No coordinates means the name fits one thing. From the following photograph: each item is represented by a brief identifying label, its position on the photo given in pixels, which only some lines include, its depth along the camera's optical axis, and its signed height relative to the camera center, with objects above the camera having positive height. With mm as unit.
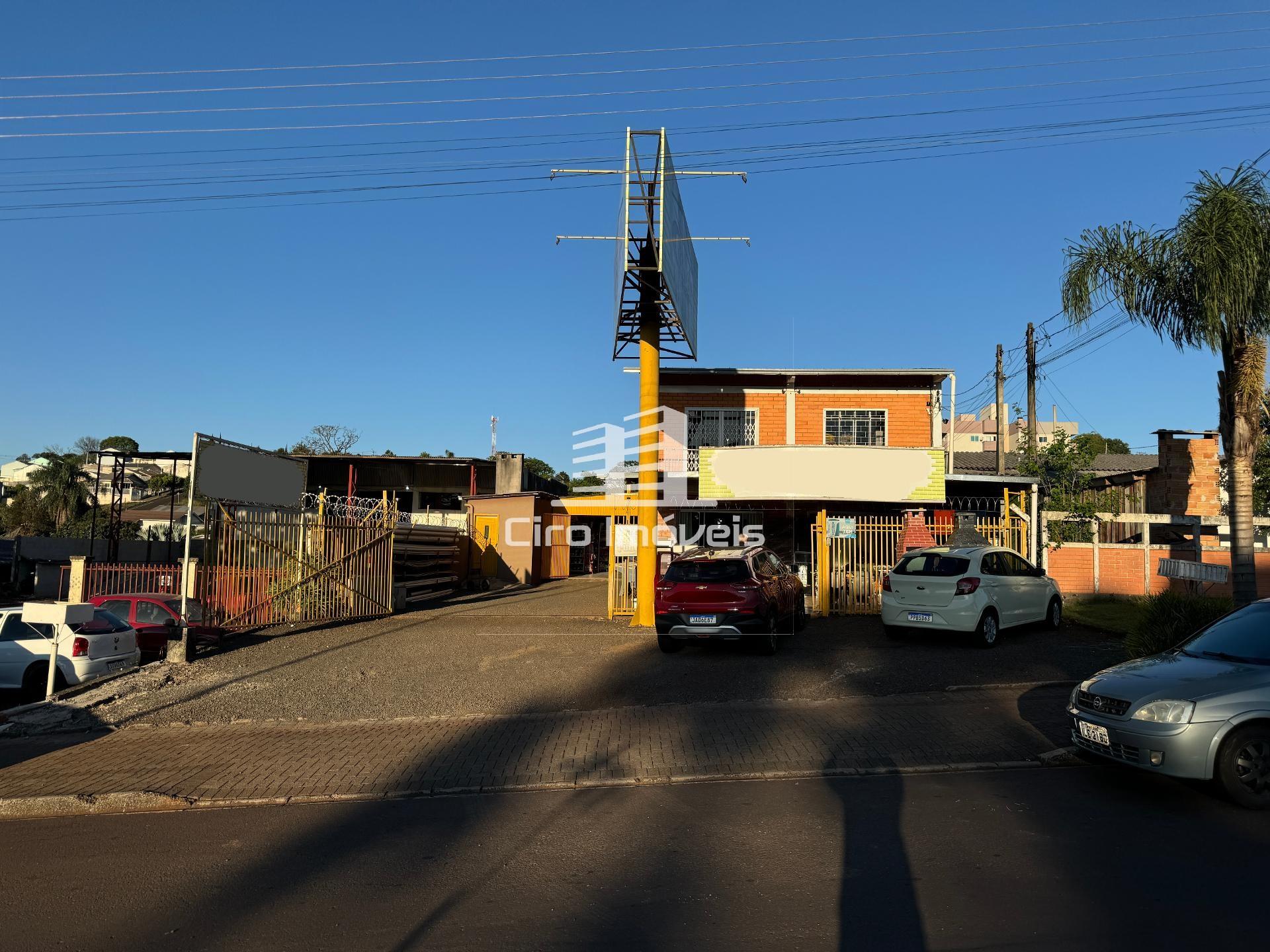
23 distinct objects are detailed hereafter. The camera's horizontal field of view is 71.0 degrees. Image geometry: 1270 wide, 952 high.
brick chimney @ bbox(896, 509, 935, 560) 17094 -31
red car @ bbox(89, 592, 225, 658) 14211 -1485
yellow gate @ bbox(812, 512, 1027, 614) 17188 -543
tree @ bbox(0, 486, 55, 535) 39188 +331
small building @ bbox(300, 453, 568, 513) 38250 +2333
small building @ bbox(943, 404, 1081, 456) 67875 +9425
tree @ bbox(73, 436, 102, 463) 64738 +6143
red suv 12461 -967
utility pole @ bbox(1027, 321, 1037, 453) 28484 +5302
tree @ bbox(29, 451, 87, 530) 38938 +1560
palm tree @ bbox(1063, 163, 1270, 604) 10805 +3178
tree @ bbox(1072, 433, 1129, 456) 72981 +8339
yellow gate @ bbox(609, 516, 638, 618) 17770 -884
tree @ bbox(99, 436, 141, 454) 80188 +7564
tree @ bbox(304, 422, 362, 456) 61094 +5852
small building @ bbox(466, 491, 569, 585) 31750 -256
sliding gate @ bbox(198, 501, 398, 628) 15203 -745
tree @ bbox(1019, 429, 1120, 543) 18250 +1137
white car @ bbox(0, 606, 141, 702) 11859 -1765
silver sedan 5949 -1251
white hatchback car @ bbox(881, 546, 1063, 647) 12953 -866
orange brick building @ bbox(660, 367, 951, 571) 24266 +3467
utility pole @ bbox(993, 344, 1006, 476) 28467 +3468
